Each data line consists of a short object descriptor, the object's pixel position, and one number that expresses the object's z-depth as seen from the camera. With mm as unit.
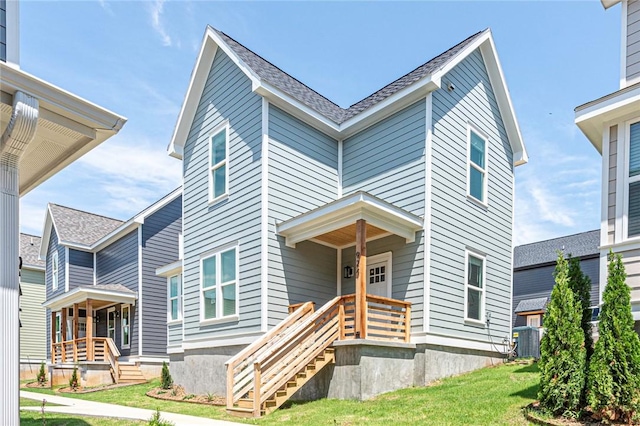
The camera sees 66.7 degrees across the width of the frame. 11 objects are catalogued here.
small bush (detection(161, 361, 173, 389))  13773
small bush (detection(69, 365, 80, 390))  17141
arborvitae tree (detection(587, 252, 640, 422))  5895
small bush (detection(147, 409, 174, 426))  4199
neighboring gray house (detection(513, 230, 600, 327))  25172
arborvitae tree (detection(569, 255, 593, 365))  6809
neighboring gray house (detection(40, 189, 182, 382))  19109
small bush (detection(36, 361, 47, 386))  20233
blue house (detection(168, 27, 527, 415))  9938
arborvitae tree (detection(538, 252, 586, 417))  6355
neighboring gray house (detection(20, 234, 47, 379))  26484
